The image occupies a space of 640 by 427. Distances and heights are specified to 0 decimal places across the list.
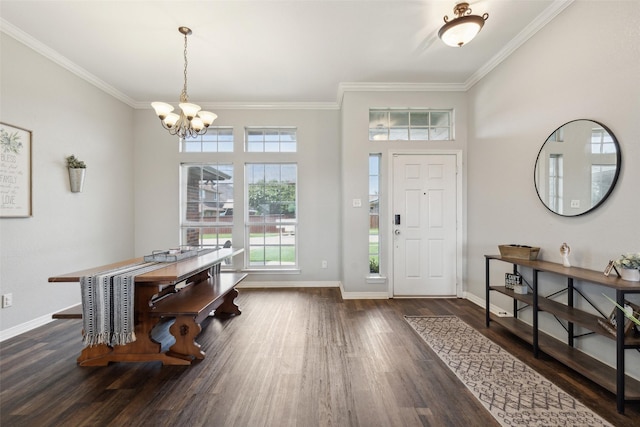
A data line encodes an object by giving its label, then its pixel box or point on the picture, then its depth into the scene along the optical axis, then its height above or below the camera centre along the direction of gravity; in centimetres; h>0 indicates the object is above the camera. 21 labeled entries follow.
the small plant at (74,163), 320 +60
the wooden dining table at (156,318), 202 -84
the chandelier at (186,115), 249 +97
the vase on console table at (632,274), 164 -38
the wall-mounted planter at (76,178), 321 +42
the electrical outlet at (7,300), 250 -83
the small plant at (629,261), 164 -30
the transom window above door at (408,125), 381 +126
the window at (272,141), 438 +118
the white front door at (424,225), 373 -16
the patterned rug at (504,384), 153 -117
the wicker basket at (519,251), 244 -36
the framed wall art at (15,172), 253 +40
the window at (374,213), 383 +0
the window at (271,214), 438 -1
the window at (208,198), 436 +25
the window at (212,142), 435 +116
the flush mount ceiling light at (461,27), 215 +155
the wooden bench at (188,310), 213 -78
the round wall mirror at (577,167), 192 +37
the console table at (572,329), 155 -77
